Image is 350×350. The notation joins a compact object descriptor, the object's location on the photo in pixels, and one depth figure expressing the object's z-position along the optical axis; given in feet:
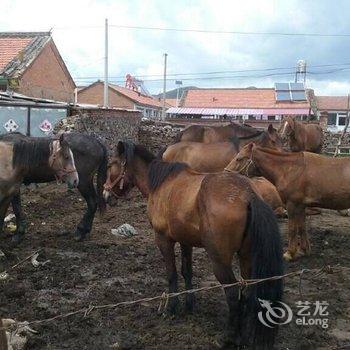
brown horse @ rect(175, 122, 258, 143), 35.32
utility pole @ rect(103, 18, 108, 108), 79.36
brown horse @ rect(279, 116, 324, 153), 37.76
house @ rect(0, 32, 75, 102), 65.46
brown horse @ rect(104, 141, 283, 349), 11.83
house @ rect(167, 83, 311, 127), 132.98
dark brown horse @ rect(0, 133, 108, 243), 23.76
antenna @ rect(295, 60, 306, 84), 191.42
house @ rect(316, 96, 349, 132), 153.17
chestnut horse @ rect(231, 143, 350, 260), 20.38
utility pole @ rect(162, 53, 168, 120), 121.98
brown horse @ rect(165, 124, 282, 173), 28.22
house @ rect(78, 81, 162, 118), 145.07
